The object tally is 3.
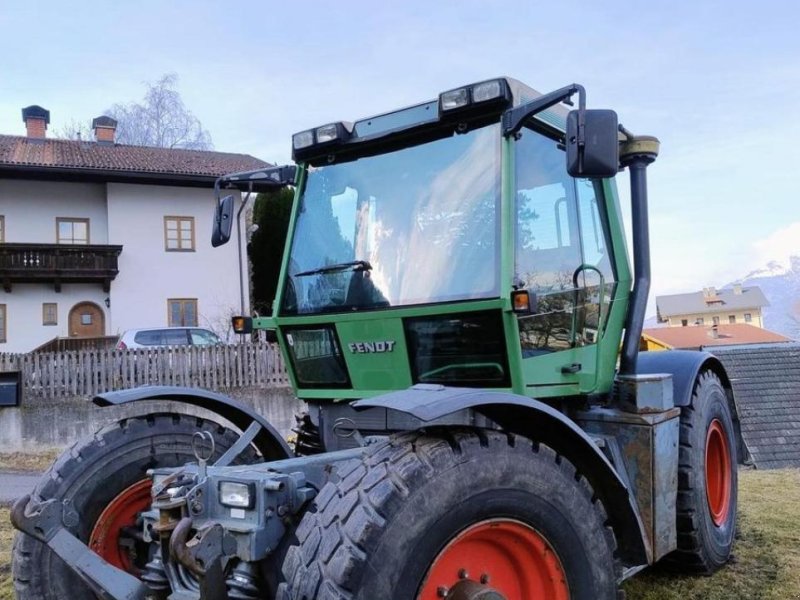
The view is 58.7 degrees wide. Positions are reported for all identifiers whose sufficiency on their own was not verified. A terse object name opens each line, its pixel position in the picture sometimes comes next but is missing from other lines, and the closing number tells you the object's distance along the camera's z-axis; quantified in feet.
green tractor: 7.86
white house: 81.30
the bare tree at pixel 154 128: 154.20
